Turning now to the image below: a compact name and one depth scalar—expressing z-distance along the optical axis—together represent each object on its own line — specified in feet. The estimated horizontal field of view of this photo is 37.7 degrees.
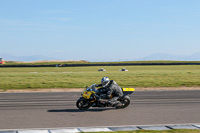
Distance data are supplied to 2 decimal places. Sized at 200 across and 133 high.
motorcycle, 40.93
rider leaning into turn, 41.45
